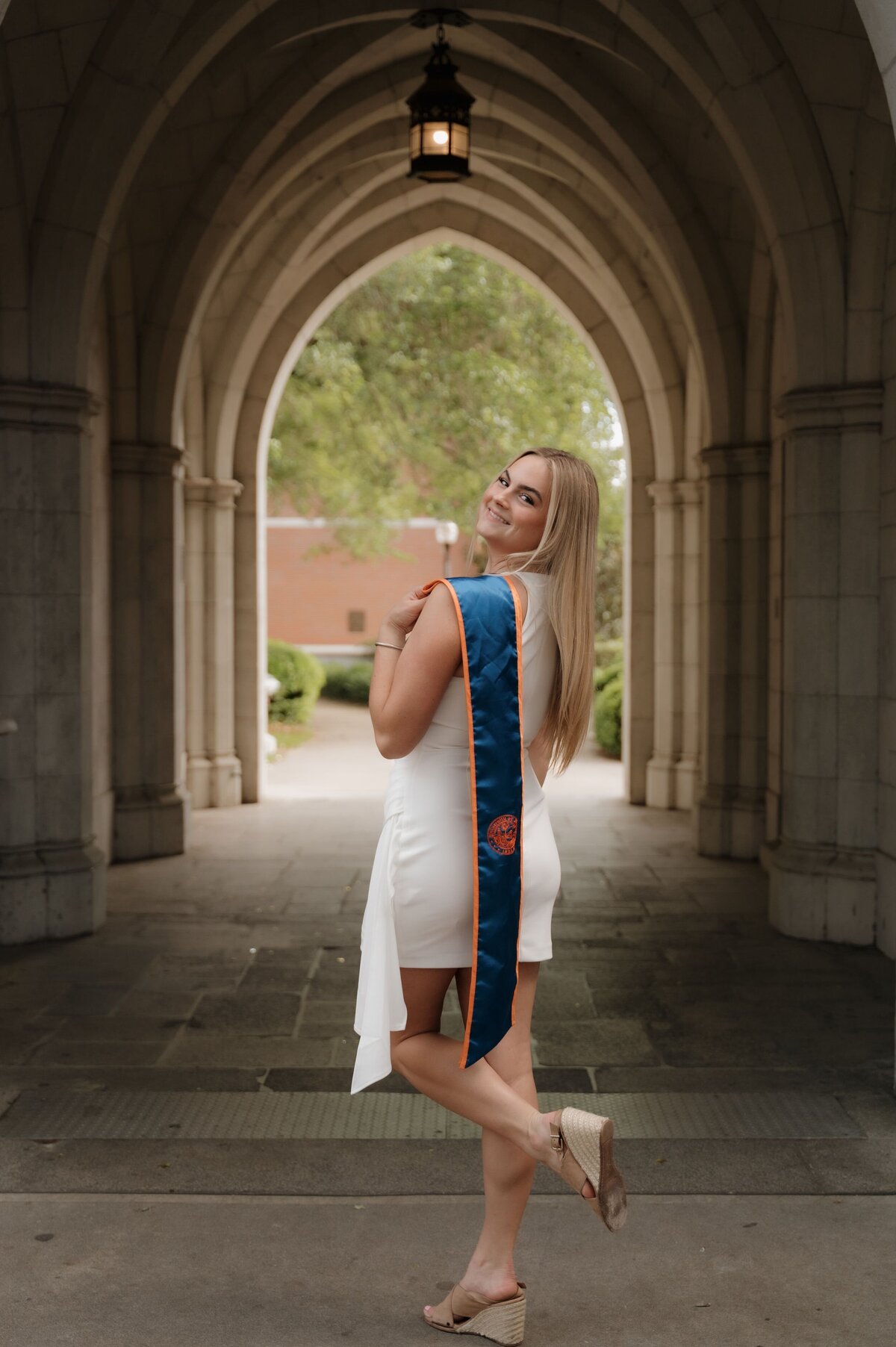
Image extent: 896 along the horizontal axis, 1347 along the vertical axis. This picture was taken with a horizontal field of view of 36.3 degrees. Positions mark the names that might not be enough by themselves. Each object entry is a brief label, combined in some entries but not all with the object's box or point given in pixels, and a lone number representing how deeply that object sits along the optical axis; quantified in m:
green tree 20.22
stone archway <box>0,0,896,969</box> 6.57
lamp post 23.83
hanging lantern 8.30
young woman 2.75
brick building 36.12
